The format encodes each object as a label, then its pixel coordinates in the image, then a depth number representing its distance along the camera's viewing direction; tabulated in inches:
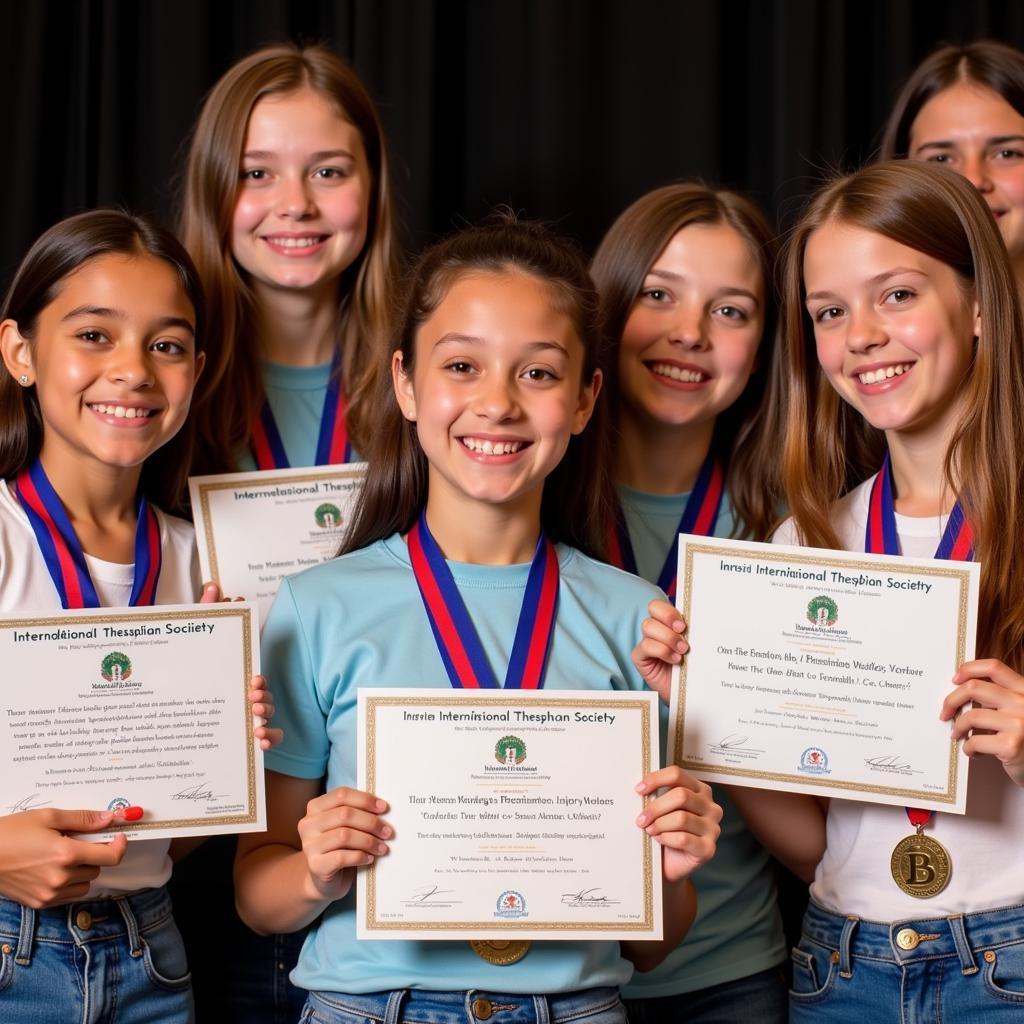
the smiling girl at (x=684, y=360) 120.6
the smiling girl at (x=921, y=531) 93.0
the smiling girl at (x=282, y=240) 124.0
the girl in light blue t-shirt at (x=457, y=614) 86.6
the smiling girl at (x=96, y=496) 93.5
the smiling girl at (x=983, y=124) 135.0
